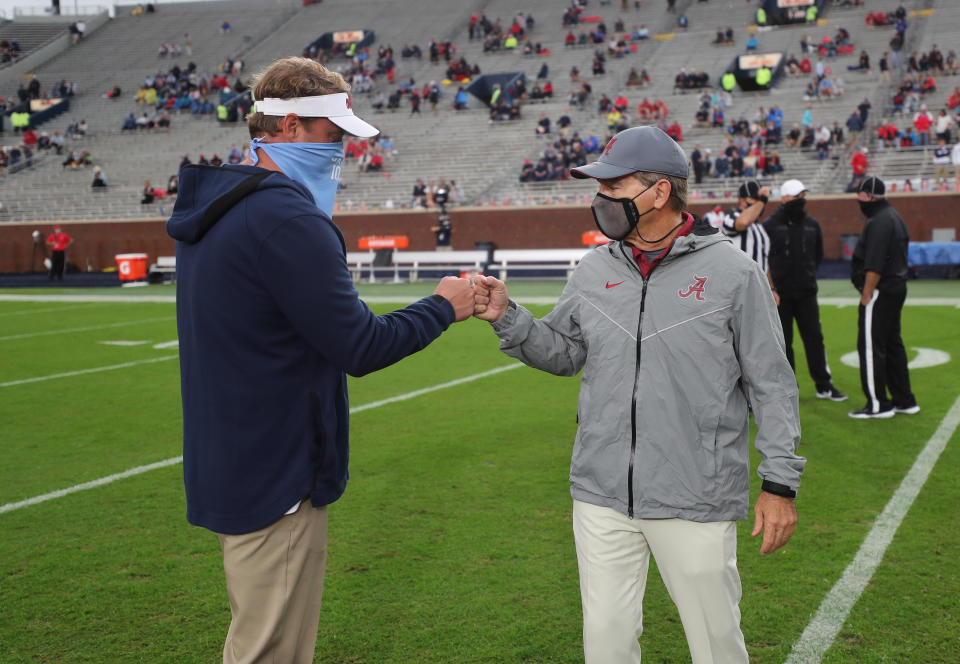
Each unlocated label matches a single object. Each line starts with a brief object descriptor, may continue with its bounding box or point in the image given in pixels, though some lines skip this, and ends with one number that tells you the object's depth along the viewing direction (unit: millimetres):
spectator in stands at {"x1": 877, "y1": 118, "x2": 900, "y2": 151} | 30047
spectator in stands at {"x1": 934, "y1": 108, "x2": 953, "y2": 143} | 29000
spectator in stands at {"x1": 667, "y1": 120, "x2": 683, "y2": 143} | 33356
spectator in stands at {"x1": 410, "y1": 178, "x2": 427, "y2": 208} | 33688
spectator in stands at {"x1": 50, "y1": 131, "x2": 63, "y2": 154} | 45438
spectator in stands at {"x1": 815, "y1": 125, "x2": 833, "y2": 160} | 30359
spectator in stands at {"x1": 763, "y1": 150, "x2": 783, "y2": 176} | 30000
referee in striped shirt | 8078
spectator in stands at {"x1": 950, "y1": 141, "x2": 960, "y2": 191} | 26891
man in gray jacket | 2775
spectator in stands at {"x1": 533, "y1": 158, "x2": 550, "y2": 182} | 33562
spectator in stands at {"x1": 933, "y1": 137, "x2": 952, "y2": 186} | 27453
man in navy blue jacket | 2436
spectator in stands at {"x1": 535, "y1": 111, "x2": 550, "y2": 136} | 36188
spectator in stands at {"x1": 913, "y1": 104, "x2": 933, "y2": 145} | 29525
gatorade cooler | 29438
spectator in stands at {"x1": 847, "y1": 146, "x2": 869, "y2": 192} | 28417
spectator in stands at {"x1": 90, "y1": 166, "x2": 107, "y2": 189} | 40656
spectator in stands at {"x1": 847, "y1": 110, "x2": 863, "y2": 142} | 30766
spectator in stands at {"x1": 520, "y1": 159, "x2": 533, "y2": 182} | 33781
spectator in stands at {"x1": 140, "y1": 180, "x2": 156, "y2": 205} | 37688
